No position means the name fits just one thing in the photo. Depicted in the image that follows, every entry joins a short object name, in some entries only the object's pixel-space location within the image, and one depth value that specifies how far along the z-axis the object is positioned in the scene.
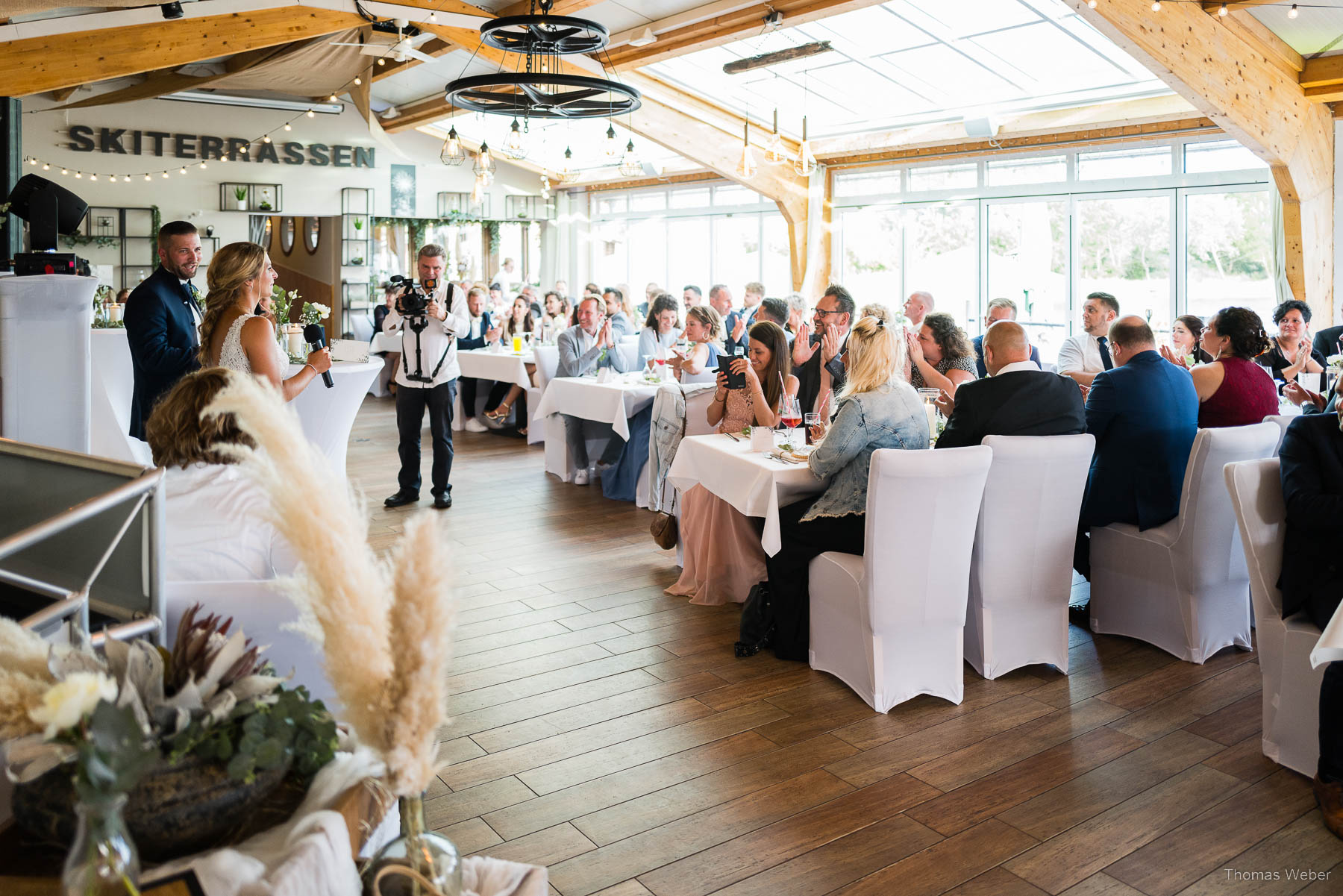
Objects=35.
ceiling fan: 9.41
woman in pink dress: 4.63
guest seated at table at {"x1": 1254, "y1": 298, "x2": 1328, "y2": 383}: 6.36
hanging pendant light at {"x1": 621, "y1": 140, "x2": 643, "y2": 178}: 6.98
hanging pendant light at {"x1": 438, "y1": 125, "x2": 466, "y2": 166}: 6.90
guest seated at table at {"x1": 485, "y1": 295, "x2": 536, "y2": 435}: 9.88
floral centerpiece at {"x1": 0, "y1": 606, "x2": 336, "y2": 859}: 0.95
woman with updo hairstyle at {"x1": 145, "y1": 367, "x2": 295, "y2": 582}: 2.41
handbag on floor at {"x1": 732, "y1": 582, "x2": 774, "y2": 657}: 3.97
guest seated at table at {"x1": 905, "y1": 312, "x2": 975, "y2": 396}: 5.24
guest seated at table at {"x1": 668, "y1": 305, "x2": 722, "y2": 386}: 6.52
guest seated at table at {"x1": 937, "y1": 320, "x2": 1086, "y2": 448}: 3.65
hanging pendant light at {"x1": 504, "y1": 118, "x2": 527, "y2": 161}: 6.45
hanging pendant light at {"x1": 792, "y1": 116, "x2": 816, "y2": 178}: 7.42
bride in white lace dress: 3.78
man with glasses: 5.80
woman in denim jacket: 3.71
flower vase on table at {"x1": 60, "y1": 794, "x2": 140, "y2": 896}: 0.93
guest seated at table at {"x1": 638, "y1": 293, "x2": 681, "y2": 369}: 7.82
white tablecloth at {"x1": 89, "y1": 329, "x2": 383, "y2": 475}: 5.02
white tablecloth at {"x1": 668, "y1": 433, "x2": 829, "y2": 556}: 3.89
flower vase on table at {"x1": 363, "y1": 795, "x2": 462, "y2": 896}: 1.12
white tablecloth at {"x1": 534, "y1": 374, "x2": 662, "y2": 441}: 6.75
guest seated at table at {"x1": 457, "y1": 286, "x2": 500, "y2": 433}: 10.26
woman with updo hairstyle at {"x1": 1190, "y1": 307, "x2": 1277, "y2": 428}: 4.40
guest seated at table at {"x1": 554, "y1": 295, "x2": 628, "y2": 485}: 7.49
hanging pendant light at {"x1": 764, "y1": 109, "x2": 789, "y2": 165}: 11.73
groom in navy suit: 4.12
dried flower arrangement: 0.97
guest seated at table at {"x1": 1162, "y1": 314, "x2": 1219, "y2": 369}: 6.45
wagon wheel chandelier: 5.10
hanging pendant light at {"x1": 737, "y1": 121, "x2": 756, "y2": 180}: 7.36
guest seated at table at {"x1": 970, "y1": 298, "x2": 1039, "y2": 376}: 6.73
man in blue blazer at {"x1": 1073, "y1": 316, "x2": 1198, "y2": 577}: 3.99
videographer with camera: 6.34
